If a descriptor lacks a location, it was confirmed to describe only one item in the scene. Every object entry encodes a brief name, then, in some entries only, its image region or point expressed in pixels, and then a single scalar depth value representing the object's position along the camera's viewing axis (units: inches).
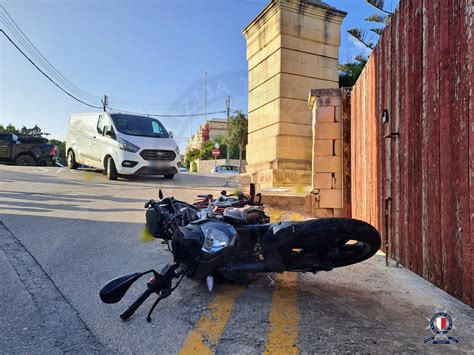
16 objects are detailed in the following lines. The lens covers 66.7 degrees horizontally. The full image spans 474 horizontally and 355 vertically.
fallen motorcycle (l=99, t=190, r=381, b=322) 103.0
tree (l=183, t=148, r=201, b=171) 2139.8
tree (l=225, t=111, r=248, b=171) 1412.4
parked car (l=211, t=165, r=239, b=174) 1148.5
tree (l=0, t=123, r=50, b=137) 1923.2
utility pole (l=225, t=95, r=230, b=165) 1609.3
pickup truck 680.4
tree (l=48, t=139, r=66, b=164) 2247.8
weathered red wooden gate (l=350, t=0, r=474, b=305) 99.7
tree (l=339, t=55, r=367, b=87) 652.1
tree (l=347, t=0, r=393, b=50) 543.5
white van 418.6
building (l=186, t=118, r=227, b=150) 2443.7
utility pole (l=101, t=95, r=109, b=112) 1557.9
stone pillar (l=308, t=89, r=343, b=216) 251.9
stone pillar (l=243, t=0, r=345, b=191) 309.6
